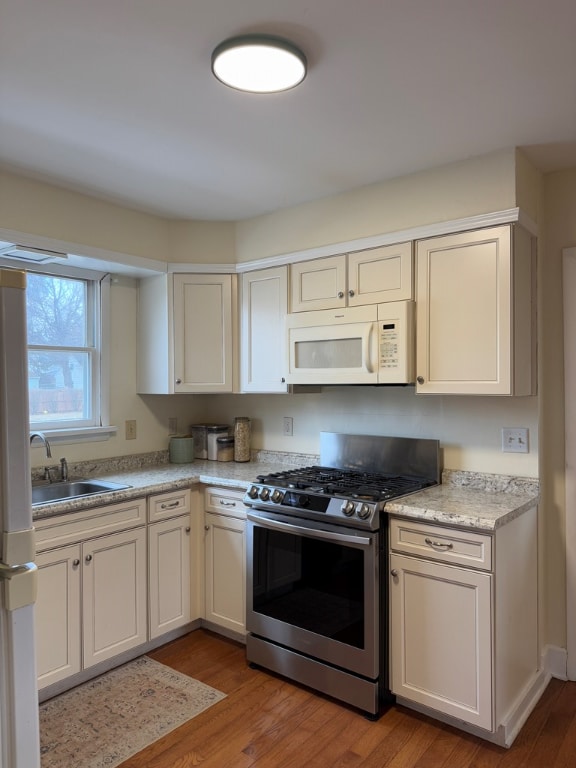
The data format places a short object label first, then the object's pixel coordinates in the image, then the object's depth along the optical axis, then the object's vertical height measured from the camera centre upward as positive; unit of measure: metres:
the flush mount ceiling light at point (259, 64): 1.61 +0.97
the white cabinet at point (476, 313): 2.34 +0.28
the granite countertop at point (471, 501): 2.15 -0.55
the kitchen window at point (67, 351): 3.04 +0.17
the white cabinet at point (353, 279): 2.66 +0.51
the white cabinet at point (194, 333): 3.33 +0.28
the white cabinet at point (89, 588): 2.41 -0.99
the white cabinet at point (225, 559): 2.93 -1.00
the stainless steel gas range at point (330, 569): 2.34 -0.89
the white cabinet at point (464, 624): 2.12 -1.02
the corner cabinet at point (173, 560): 2.88 -0.99
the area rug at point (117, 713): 2.13 -1.46
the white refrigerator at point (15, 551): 1.25 -0.40
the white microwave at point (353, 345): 2.60 +0.16
